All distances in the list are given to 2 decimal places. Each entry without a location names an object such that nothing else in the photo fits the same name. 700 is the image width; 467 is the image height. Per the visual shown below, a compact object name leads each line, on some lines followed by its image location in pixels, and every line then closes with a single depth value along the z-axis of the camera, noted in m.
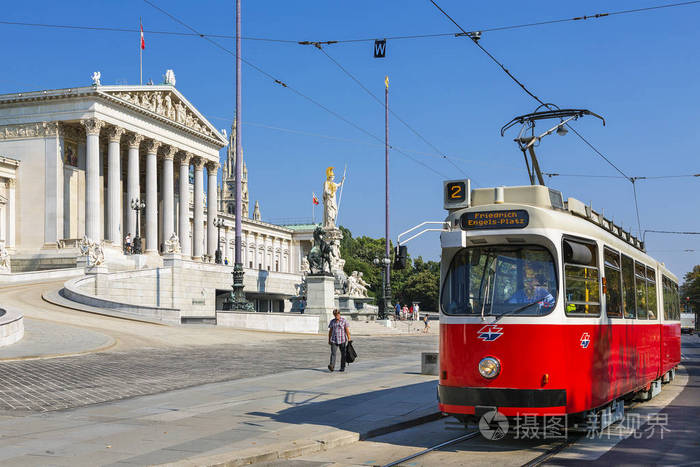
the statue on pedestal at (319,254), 43.53
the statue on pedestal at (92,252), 50.50
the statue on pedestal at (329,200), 60.62
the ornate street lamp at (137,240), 58.16
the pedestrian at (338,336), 19.50
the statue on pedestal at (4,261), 51.93
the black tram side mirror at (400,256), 10.71
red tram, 9.75
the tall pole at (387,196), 55.03
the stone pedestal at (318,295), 43.22
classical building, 68.62
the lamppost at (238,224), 38.03
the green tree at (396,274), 111.69
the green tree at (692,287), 97.72
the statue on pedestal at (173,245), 62.53
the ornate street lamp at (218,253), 66.76
